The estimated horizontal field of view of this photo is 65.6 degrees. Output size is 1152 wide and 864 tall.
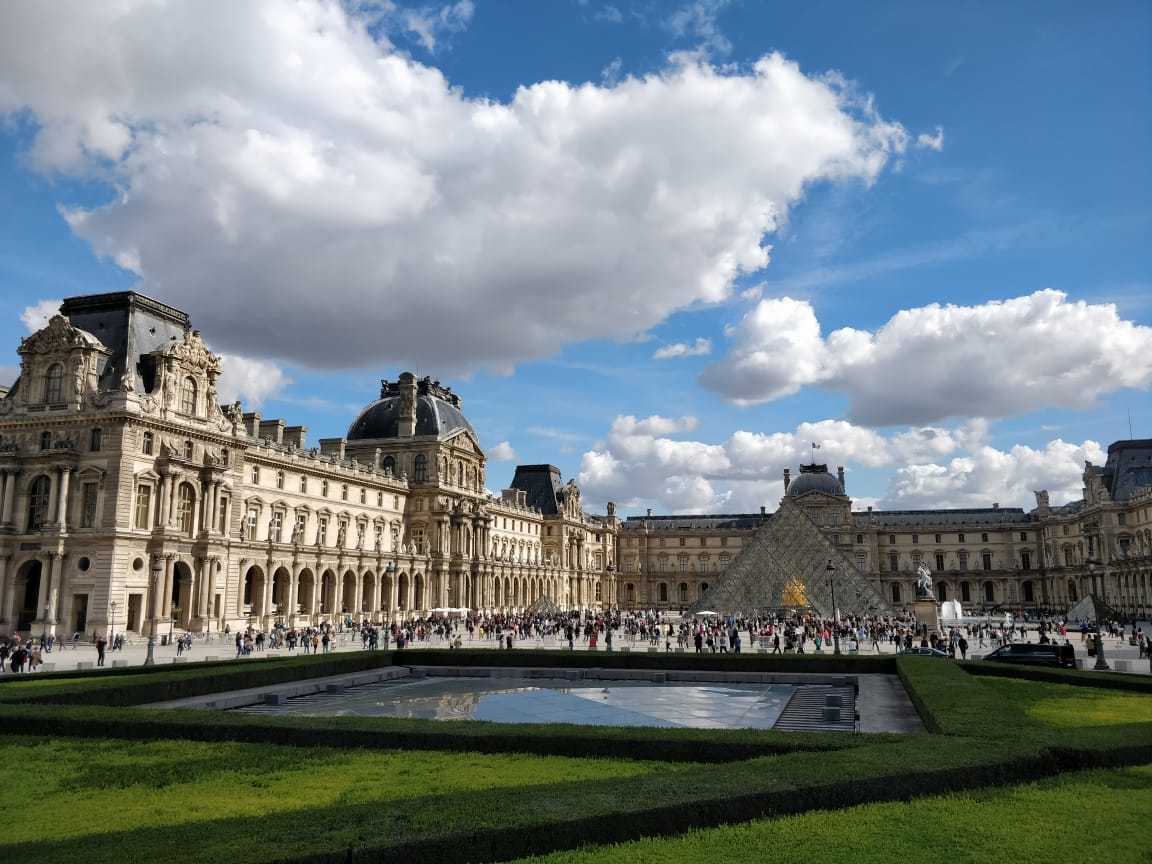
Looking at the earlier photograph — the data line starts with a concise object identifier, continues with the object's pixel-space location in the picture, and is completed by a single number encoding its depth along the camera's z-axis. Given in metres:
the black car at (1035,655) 25.78
